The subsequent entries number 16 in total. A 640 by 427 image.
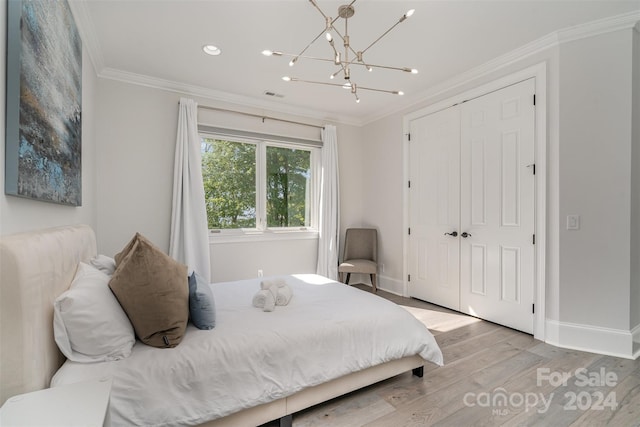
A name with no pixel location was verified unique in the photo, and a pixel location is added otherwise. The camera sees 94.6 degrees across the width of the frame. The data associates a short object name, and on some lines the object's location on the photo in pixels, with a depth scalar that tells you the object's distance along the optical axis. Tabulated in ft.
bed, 3.26
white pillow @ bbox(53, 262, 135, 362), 4.01
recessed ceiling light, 8.68
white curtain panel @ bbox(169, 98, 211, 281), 10.87
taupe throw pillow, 4.67
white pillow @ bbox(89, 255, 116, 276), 5.83
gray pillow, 5.33
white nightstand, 2.61
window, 12.30
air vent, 11.91
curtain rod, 11.73
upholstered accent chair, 14.48
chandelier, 6.11
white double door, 9.14
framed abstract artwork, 3.56
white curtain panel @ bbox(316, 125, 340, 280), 14.16
